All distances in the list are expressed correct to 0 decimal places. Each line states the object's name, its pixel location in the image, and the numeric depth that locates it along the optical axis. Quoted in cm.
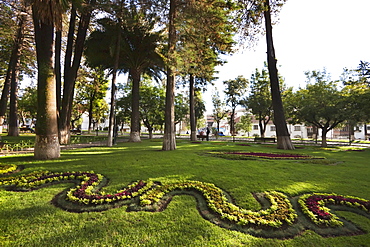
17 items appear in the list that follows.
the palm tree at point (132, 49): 1706
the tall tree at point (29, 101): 3136
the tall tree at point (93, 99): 3447
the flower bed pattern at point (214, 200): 315
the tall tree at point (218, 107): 3859
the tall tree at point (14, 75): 1652
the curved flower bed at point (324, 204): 325
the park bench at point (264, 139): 2282
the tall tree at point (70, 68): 1362
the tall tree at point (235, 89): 3559
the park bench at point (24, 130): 3147
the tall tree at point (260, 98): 2892
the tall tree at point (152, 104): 2656
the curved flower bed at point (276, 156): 953
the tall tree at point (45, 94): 716
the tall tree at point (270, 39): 1343
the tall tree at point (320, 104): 1727
